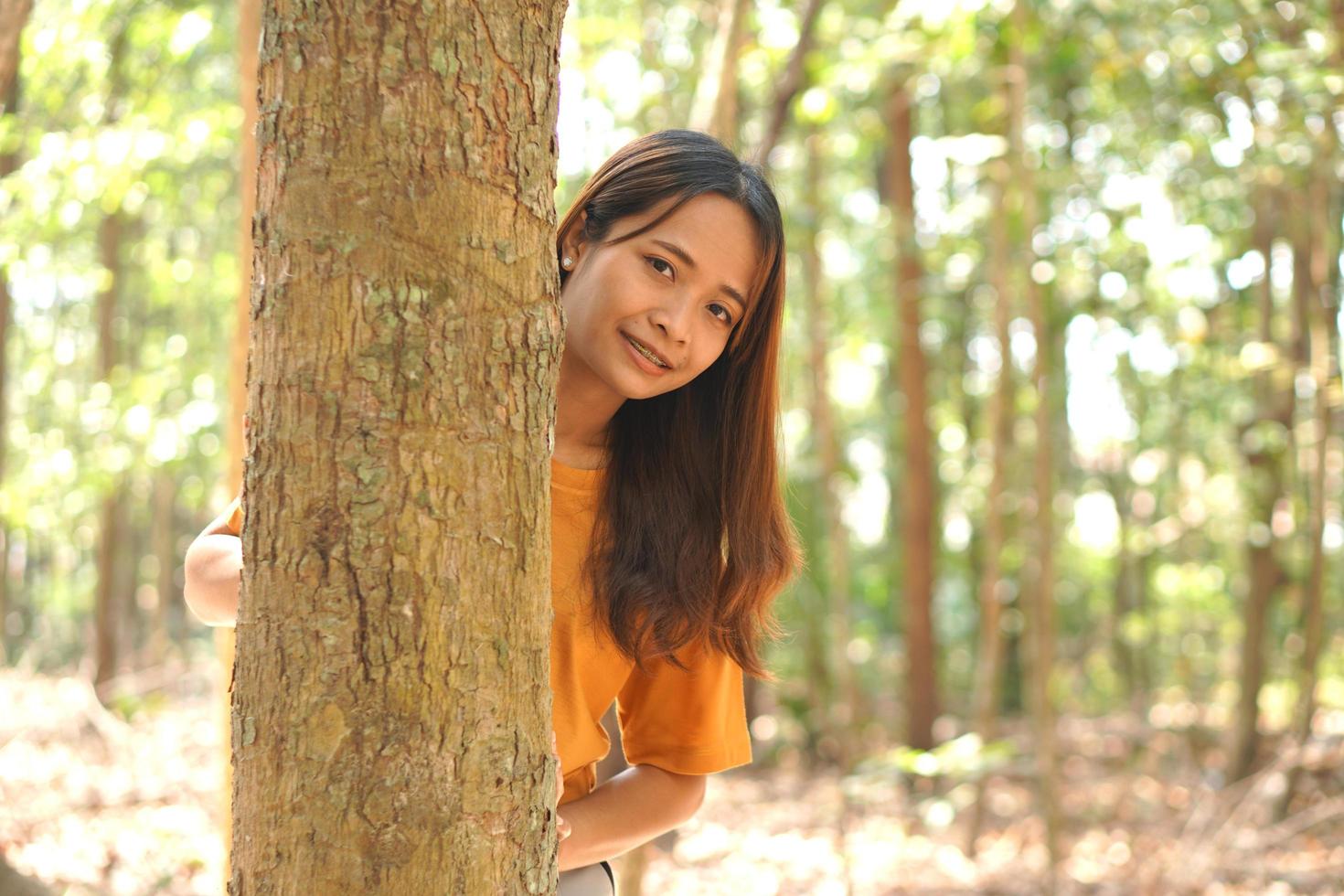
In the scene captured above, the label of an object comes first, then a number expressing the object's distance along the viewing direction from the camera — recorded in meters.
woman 1.71
